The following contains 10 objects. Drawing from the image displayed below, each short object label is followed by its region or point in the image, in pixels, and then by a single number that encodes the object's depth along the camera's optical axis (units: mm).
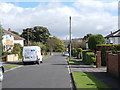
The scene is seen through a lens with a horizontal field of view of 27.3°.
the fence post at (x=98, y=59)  24798
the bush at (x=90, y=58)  28898
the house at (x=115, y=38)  47769
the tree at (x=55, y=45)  102188
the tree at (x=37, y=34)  91625
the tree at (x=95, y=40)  31016
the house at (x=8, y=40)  55056
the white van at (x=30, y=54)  30891
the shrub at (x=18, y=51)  48238
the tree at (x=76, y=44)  100588
